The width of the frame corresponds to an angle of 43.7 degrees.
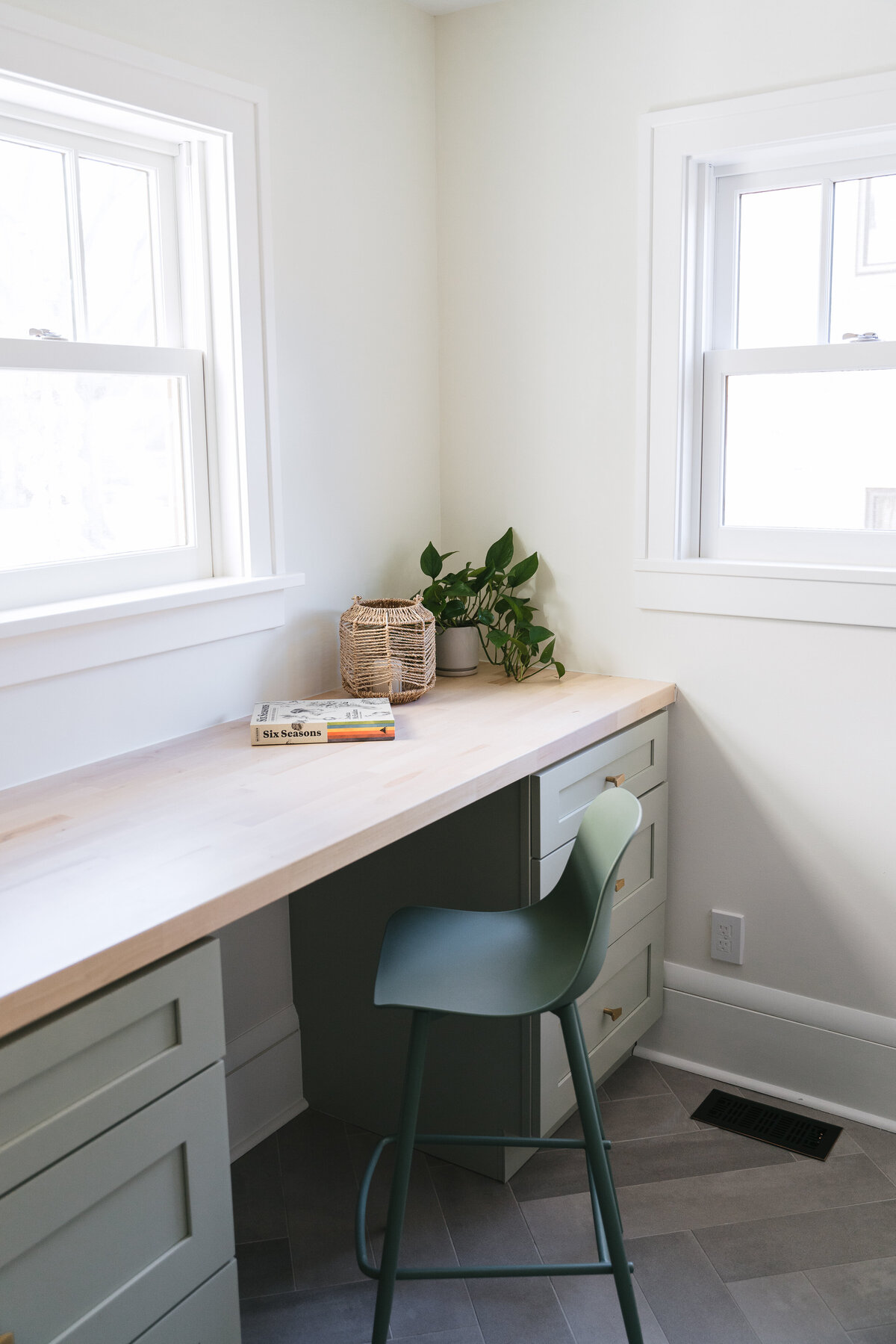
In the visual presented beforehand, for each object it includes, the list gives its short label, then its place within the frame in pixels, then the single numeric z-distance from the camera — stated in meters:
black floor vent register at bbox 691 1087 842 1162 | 2.43
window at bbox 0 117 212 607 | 1.95
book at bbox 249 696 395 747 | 2.15
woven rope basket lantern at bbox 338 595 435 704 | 2.43
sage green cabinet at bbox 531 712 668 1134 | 2.19
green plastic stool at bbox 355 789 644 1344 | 1.65
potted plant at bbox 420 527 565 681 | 2.70
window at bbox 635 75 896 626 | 2.37
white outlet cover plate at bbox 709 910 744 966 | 2.67
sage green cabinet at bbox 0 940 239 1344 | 1.21
